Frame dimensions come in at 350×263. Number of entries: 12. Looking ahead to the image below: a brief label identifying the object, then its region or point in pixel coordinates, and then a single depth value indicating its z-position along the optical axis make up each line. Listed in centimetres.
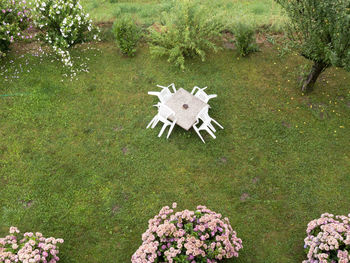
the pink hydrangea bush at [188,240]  580
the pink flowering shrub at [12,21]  973
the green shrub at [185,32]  1045
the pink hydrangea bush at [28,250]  576
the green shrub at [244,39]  1038
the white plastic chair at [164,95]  892
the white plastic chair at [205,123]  852
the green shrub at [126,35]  1056
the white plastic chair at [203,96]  900
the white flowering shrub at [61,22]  991
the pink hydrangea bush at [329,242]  580
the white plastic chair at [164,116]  851
